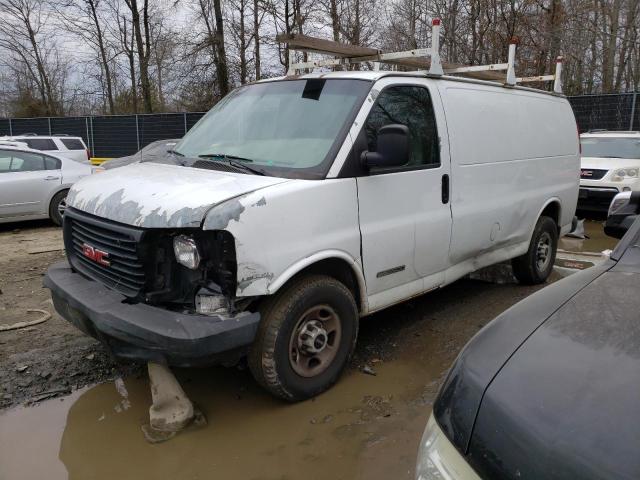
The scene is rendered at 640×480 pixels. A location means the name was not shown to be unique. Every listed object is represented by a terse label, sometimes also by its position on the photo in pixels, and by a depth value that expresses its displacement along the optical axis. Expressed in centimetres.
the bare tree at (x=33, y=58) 3173
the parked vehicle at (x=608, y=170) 987
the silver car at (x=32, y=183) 927
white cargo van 290
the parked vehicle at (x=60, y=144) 1606
